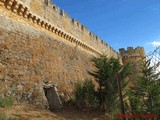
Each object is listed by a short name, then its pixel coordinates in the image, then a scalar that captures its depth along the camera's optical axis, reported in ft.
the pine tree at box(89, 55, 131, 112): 20.14
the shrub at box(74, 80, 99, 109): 19.71
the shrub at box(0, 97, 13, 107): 12.96
